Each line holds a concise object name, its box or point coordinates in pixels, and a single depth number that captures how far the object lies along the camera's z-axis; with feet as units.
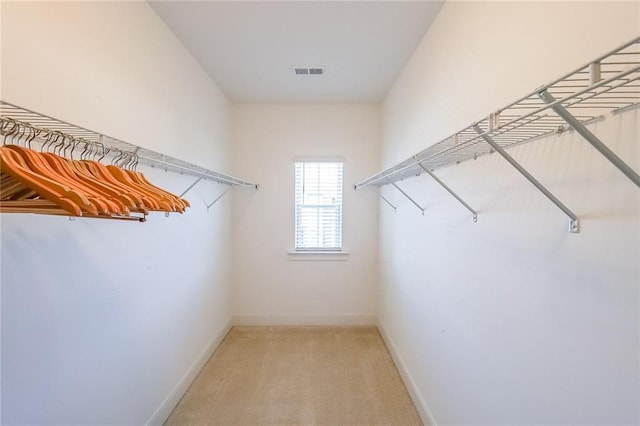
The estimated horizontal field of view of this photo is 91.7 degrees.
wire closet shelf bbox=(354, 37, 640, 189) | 1.80
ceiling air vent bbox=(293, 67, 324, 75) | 9.19
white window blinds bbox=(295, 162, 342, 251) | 12.63
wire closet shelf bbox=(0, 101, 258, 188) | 3.42
